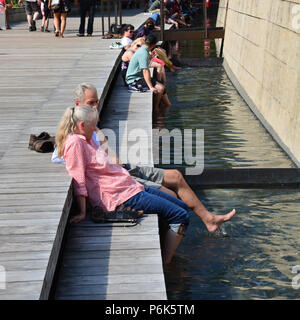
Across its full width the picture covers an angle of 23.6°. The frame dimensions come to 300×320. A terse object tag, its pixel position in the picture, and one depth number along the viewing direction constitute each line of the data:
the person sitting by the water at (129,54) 13.86
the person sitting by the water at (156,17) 25.02
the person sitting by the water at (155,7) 26.98
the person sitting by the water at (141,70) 12.66
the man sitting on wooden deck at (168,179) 6.64
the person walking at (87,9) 19.30
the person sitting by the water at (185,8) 40.47
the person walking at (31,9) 22.06
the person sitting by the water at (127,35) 15.44
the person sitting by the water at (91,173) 5.72
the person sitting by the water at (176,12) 32.22
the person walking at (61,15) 19.02
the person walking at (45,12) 21.33
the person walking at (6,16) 22.16
